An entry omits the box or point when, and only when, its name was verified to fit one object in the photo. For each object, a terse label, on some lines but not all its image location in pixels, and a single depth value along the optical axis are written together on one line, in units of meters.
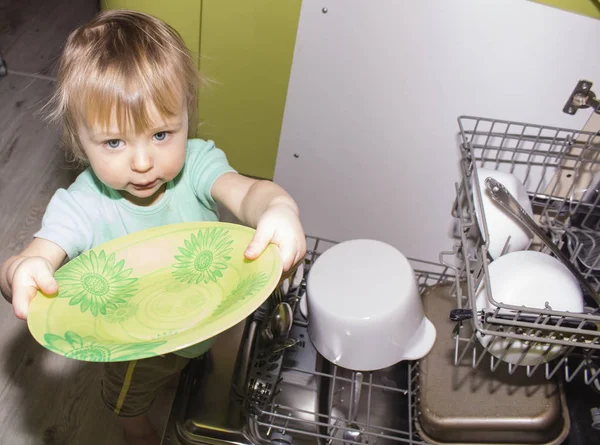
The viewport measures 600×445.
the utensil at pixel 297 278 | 0.93
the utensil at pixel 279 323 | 0.87
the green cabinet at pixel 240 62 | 0.98
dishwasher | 0.80
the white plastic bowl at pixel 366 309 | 0.78
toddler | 0.65
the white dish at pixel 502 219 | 0.79
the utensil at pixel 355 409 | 0.84
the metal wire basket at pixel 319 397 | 0.80
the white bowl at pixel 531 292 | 0.71
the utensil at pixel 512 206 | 0.75
